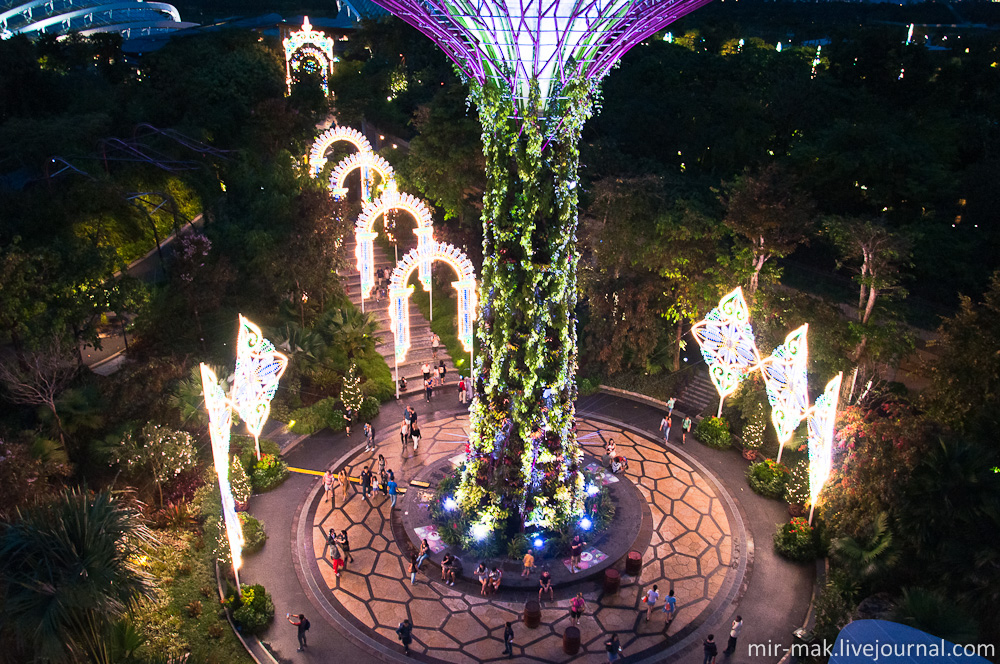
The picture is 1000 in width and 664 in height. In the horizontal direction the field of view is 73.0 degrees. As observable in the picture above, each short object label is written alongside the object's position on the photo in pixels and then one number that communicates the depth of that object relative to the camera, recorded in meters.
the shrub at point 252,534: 19.36
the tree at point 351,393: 25.28
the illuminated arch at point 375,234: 27.12
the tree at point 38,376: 18.73
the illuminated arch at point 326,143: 33.53
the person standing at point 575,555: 18.27
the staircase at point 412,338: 29.28
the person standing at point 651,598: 17.02
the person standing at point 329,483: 21.55
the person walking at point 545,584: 17.55
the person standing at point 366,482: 21.67
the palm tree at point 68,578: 11.96
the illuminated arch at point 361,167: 31.39
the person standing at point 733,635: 16.11
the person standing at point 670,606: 16.75
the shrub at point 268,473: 21.86
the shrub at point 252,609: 16.61
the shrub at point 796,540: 19.14
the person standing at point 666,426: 24.52
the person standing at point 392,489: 21.08
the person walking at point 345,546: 19.22
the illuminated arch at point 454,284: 24.33
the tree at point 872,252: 21.38
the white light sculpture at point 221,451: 17.02
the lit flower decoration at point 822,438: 18.88
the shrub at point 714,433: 24.41
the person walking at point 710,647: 15.69
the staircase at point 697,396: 26.98
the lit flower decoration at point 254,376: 21.19
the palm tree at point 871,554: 16.23
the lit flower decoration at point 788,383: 20.67
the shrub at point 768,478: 21.75
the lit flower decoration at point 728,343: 23.05
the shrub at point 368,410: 25.78
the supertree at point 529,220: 14.93
